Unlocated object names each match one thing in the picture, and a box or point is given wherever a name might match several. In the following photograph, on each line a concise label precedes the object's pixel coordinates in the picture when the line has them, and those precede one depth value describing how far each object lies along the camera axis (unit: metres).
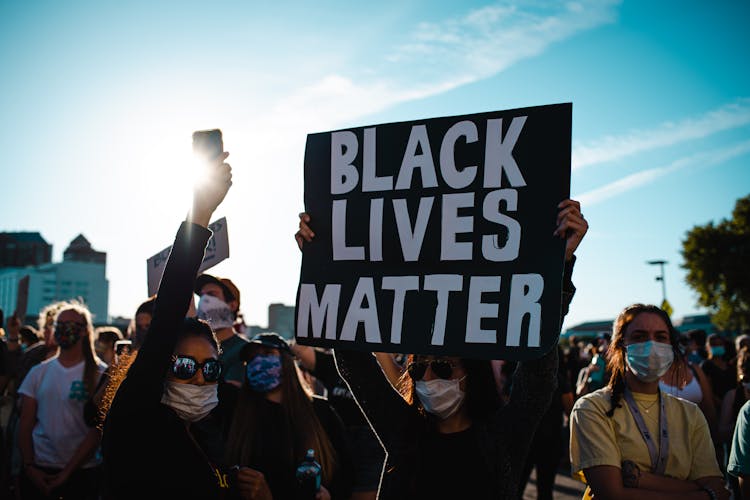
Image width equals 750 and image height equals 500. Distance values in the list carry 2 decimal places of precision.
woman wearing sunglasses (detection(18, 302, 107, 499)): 5.01
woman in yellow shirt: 3.11
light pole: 41.94
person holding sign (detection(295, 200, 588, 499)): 2.76
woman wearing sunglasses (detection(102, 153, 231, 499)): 2.33
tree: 40.50
